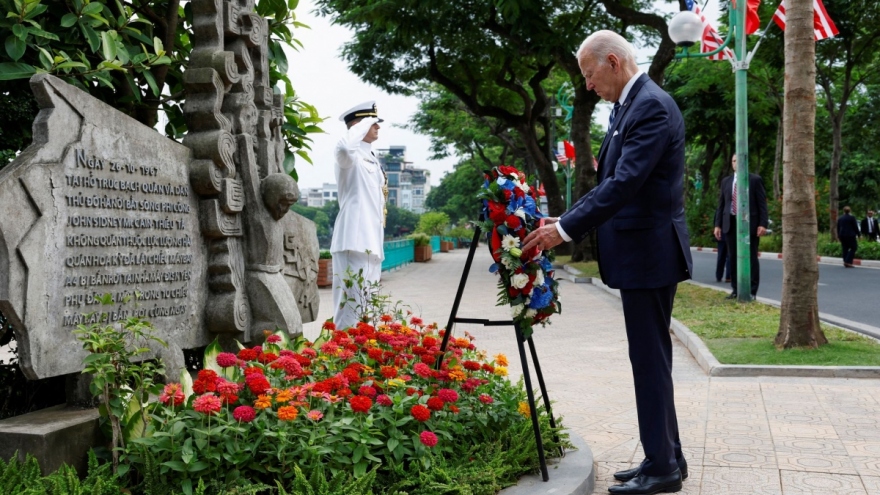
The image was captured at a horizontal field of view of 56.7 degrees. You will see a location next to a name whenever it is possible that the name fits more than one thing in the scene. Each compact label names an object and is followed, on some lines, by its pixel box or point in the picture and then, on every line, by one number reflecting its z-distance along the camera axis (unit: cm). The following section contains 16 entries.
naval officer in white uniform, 755
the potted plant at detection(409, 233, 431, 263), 3444
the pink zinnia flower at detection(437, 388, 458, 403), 406
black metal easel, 411
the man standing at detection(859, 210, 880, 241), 3142
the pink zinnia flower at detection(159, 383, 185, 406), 371
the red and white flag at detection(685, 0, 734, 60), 1571
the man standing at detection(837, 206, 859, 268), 2108
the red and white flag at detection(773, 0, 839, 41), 1368
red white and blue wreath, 411
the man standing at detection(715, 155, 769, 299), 1236
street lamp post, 1227
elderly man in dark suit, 402
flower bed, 351
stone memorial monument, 378
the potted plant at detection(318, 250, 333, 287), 2025
